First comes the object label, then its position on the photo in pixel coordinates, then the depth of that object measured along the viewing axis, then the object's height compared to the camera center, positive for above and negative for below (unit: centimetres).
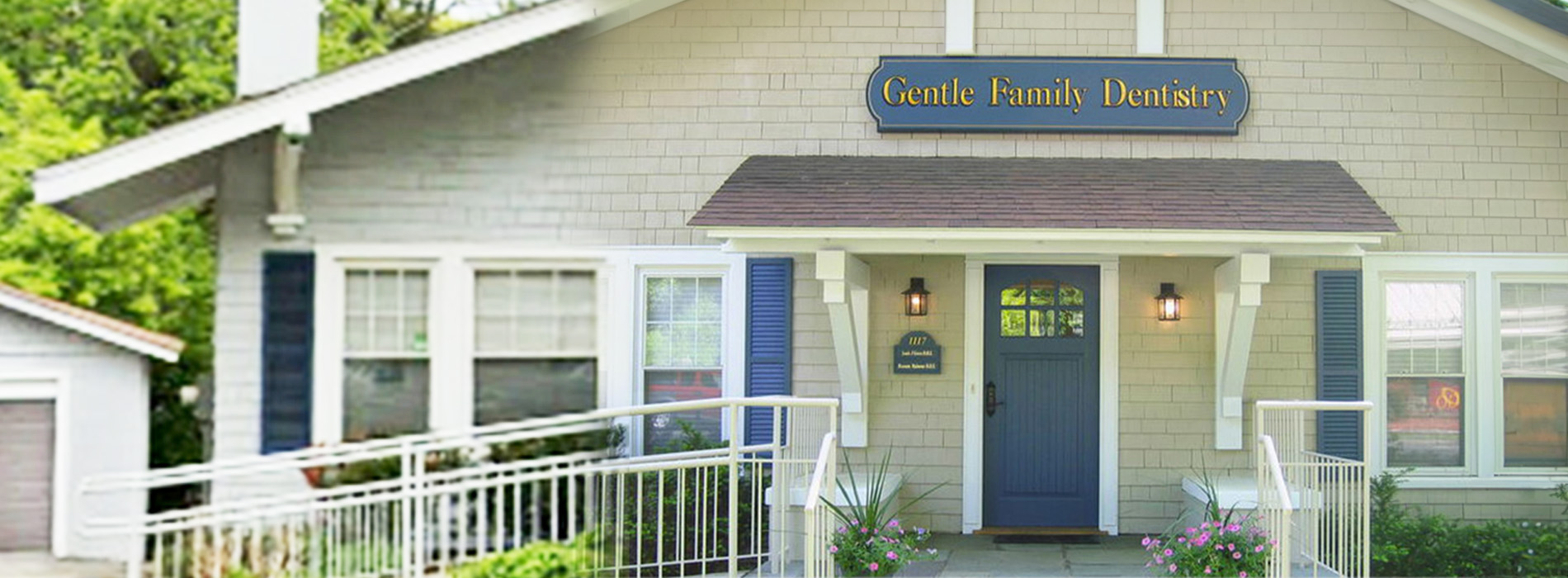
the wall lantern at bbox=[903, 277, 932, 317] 1000 +33
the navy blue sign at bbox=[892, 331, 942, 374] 1003 +3
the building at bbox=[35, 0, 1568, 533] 987 +60
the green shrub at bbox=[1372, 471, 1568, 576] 943 -92
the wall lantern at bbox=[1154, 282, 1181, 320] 998 +32
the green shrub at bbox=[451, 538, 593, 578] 715 -79
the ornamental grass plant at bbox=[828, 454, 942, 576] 849 -84
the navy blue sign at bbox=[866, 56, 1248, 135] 988 +141
